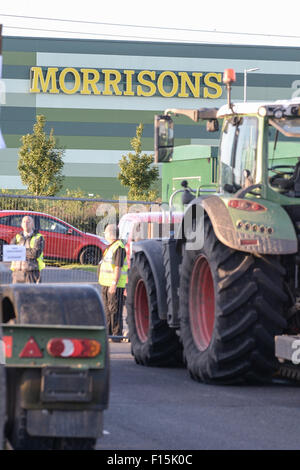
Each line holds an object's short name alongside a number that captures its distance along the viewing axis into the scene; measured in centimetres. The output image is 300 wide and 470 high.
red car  2412
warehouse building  7256
